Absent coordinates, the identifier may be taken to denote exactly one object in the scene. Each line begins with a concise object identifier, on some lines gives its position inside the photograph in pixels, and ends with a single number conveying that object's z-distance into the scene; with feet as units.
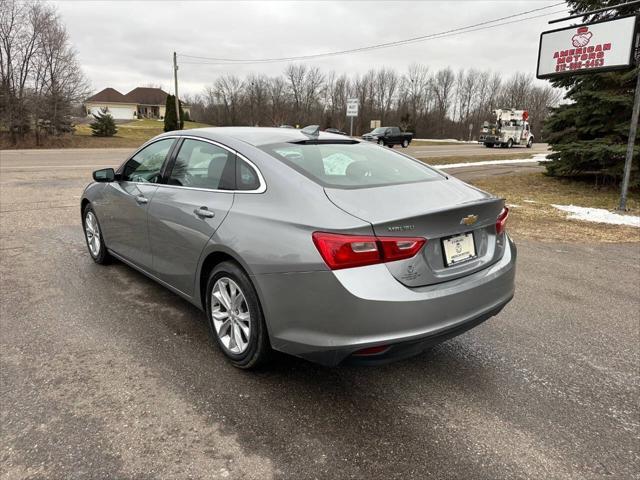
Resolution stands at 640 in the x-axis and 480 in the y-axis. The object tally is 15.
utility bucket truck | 131.85
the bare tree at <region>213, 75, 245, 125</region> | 257.77
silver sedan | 7.85
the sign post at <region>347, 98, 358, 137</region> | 78.10
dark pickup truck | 117.29
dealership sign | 32.42
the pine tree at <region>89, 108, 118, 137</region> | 125.29
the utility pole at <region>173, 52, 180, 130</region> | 128.81
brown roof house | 297.33
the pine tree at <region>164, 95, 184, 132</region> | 131.64
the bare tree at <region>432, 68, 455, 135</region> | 274.77
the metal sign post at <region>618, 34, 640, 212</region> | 30.76
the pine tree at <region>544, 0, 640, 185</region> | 38.60
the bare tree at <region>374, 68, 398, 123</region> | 266.36
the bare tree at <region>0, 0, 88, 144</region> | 96.99
